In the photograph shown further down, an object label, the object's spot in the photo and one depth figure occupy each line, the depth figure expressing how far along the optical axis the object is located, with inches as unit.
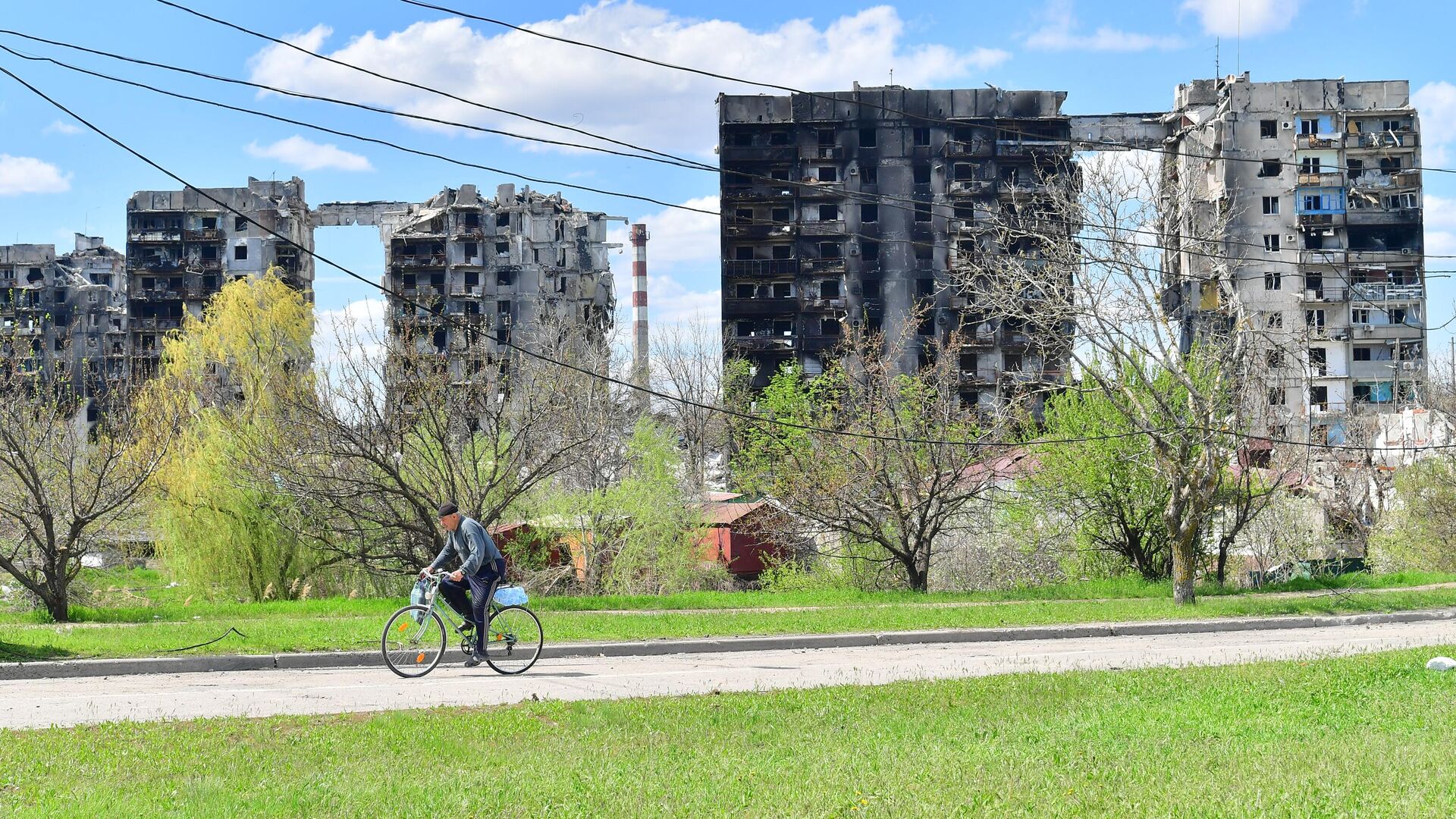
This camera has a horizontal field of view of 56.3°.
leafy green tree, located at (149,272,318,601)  1214.3
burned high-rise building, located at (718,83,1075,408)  3747.5
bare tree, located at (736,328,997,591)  1234.6
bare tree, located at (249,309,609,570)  1099.3
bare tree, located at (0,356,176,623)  1036.5
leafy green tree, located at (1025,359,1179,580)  1253.1
